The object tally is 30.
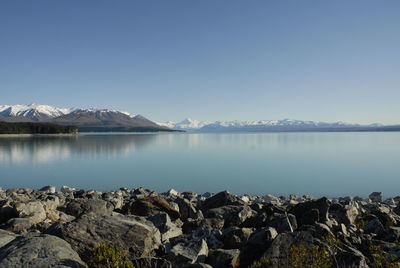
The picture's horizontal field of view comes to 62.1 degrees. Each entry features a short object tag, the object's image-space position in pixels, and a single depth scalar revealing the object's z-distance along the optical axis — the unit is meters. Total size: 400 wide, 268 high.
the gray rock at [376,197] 22.87
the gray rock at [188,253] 7.57
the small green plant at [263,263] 6.58
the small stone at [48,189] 24.27
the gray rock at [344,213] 11.87
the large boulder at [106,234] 7.48
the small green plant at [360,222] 11.13
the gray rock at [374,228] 9.98
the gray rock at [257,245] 7.86
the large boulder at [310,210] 10.67
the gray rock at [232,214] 11.55
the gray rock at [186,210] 13.21
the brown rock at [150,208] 12.95
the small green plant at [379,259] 6.28
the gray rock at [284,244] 7.17
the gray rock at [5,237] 7.20
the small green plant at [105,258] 6.25
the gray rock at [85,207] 12.39
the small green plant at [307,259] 6.09
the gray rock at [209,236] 8.93
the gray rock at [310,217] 10.45
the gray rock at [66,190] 26.17
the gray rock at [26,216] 9.67
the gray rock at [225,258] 7.62
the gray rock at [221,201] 14.61
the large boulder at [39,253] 6.02
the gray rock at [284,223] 9.48
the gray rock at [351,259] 6.76
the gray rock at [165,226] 9.64
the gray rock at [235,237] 8.94
